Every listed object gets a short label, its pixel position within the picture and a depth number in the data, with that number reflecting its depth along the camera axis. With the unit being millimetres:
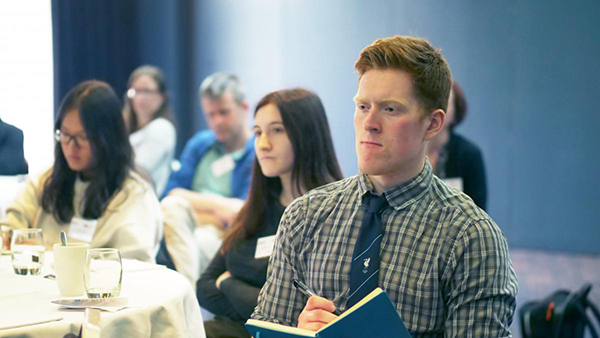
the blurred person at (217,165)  4531
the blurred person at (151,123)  5520
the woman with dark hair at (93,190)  3016
